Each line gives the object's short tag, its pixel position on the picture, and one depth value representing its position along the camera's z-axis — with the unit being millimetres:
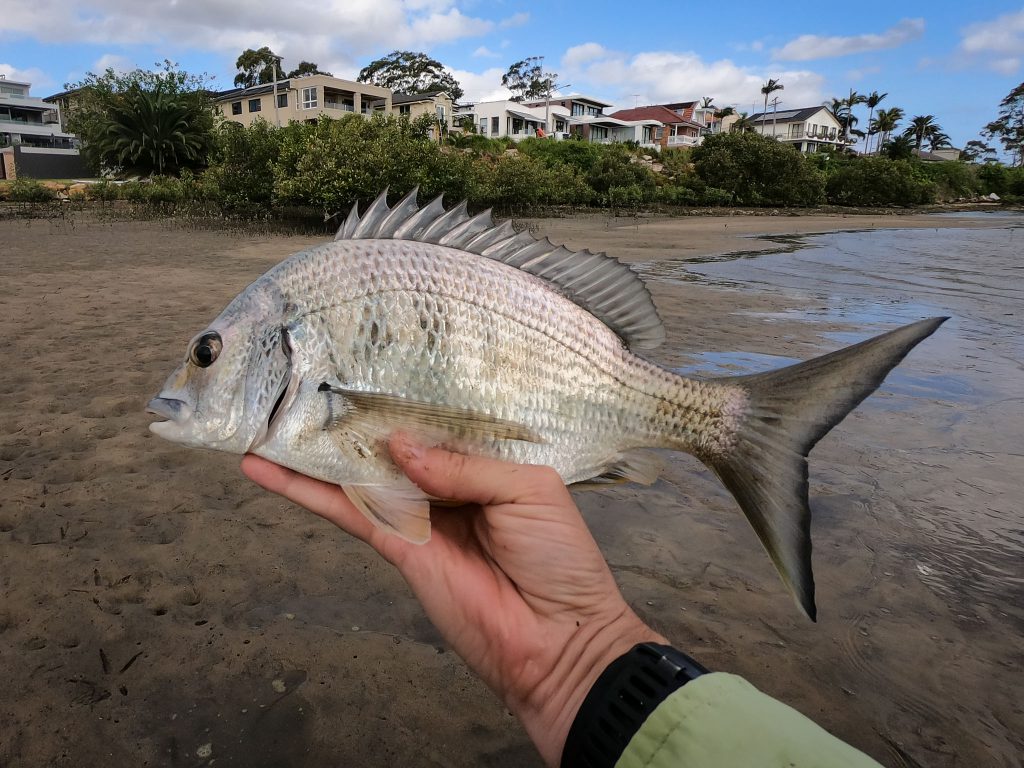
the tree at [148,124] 40844
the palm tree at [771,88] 100625
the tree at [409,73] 90562
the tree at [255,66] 83969
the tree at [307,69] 91275
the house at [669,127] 89750
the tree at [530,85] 101750
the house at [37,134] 56000
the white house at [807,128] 98375
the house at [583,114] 89062
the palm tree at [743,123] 73656
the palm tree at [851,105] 100300
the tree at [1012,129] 113188
